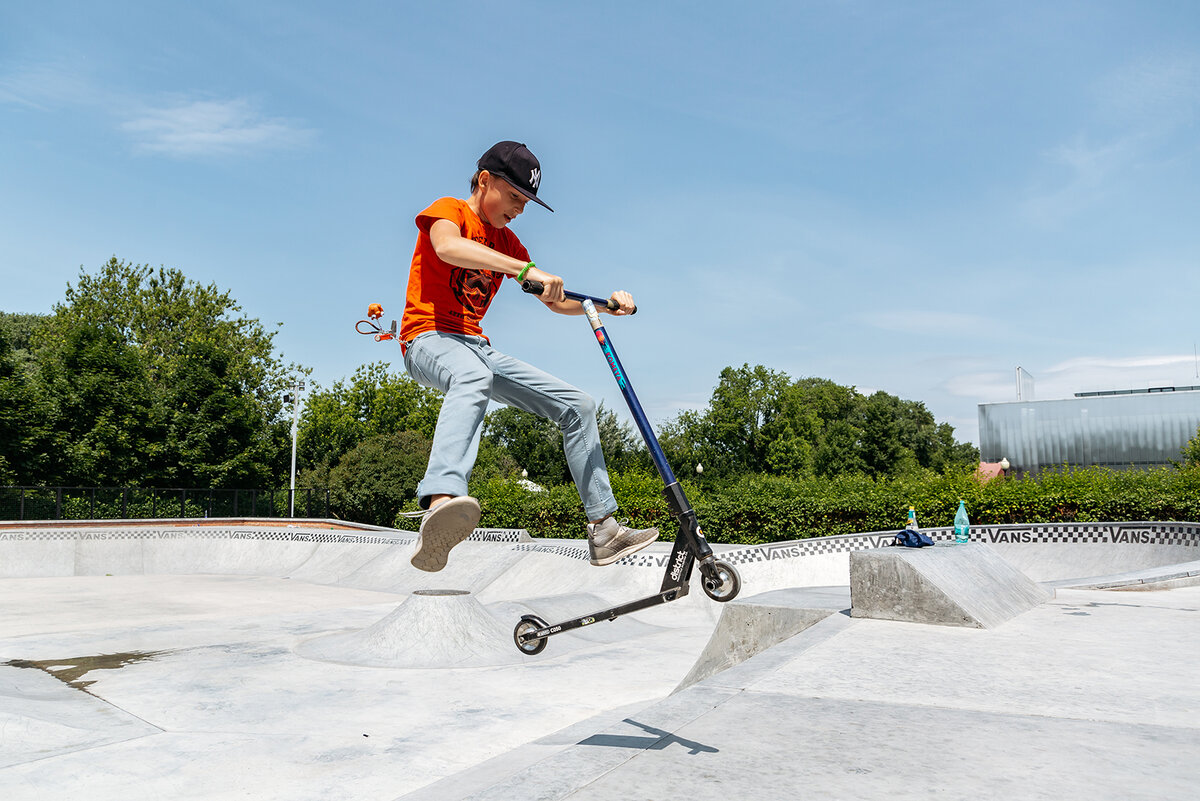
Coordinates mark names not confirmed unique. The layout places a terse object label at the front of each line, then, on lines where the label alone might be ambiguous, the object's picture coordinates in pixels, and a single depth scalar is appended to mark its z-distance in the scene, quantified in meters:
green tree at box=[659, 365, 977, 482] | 63.53
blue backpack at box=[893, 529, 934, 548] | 10.33
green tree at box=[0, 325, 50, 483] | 36.50
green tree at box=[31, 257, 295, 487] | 40.59
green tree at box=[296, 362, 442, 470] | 57.38
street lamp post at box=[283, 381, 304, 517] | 40.97
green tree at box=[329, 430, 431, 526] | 44.66
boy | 3.59
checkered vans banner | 18.00
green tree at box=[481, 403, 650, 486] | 46.91
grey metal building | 48.34
